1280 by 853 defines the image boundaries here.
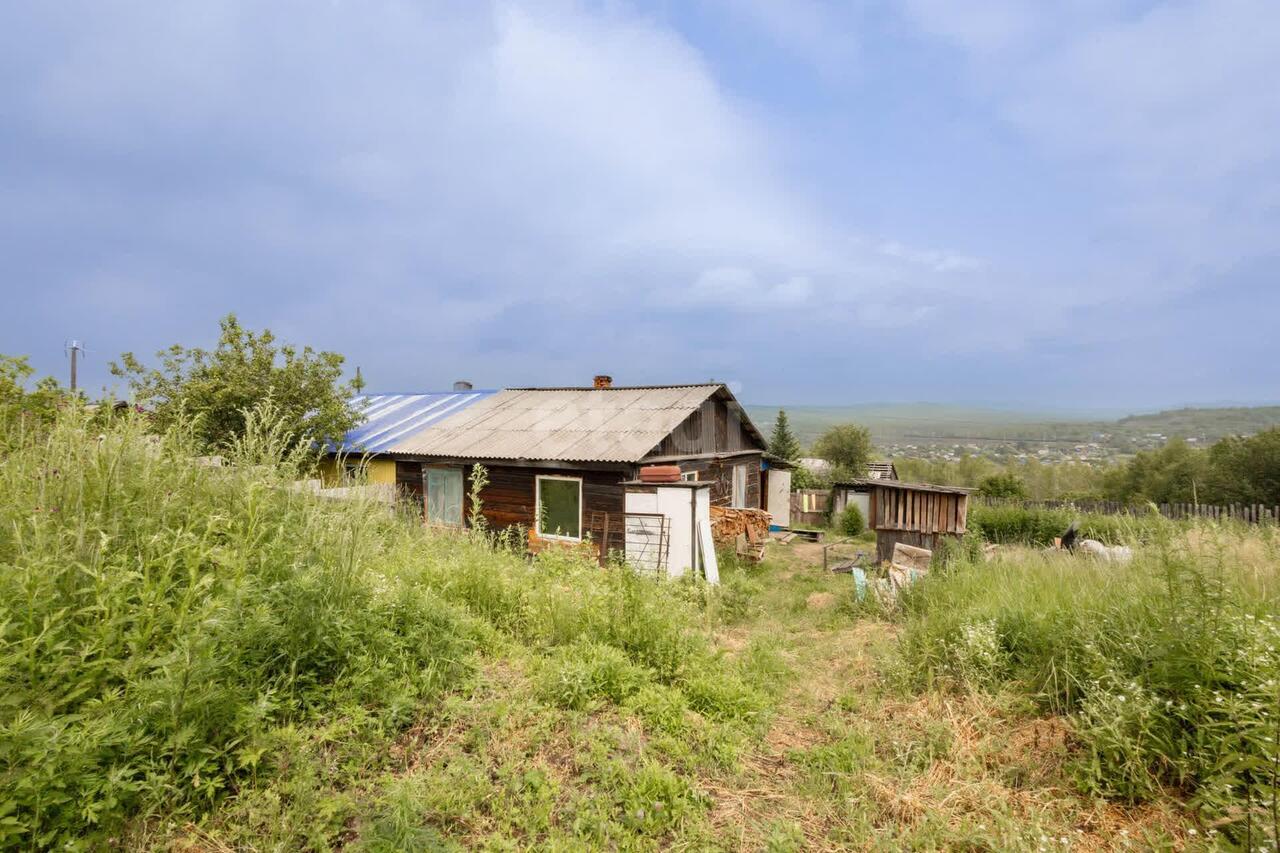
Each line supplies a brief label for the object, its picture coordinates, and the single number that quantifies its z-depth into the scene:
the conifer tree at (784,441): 34.56
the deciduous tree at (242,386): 13.84
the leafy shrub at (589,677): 3.59
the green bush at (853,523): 19.12
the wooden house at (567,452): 11.78
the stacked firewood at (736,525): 12.62
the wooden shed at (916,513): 10.00
